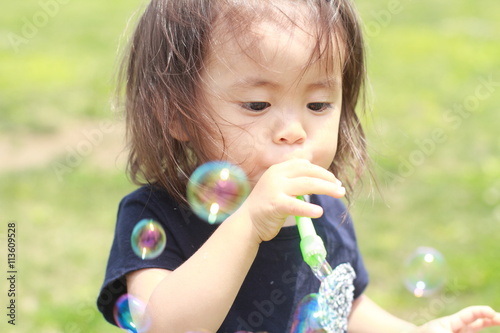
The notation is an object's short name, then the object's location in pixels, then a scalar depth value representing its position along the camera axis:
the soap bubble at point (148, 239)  1.24
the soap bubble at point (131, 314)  1.22
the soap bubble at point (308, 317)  1.28
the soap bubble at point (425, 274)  1.37
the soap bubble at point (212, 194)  1.26
